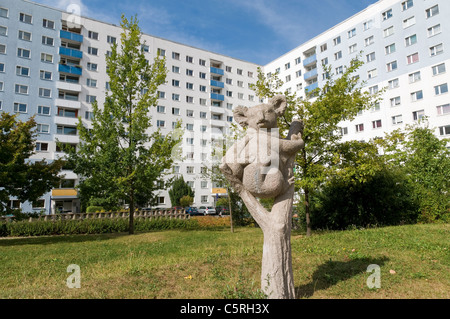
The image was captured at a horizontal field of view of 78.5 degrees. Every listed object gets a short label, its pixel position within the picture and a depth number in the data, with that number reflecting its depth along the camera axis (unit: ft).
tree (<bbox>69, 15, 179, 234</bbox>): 43.62
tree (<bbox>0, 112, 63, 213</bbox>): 36.47
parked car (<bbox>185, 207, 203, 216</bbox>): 113.34
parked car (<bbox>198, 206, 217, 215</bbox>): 116.16
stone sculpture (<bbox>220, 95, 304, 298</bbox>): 13.10
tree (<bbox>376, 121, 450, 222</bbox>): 43.60
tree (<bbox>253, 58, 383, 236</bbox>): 33.63
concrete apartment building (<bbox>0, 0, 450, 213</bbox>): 96.84
